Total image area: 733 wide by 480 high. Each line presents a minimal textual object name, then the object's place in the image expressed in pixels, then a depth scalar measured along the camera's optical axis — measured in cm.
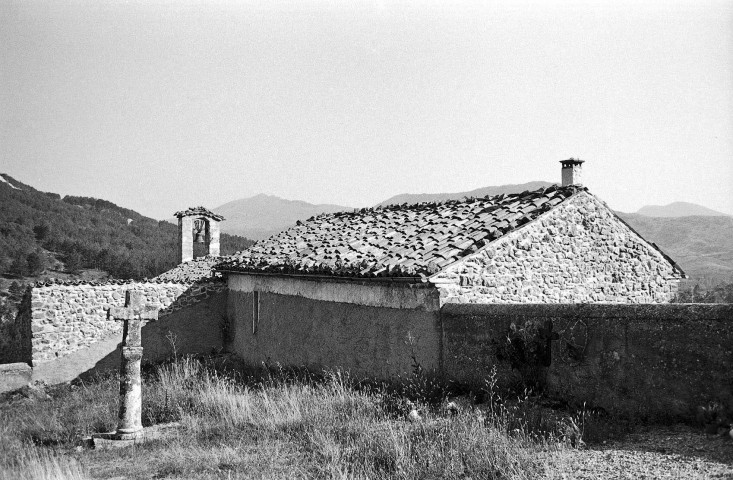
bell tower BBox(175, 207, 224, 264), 2439
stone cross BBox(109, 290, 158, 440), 974
